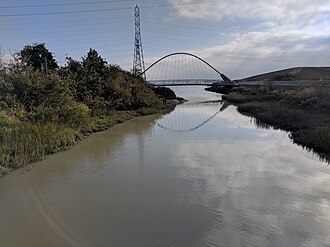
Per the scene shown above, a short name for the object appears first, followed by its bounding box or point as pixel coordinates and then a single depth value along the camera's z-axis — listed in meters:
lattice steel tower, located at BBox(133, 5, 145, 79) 43.53
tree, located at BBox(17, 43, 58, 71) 34.43
